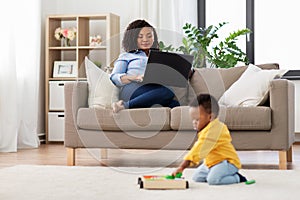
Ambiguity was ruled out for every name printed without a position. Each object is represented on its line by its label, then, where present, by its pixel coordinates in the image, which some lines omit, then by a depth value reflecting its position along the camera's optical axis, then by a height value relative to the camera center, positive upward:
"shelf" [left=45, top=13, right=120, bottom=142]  5.78 +0.50
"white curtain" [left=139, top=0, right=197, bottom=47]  5.92 +0.80
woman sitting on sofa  3.76 +0.14
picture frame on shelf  5.80 +0.25
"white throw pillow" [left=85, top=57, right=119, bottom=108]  3.89 +0.04
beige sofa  3.53 -0.19
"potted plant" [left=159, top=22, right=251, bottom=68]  5.49 +0.43
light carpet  2.47 -0.43
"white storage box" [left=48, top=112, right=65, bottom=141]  5.76 -0.30
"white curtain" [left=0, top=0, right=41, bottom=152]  5.08 +0.19
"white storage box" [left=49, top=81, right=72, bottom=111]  5.77 -0.01
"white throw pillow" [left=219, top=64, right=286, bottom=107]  3.70 +0.04
